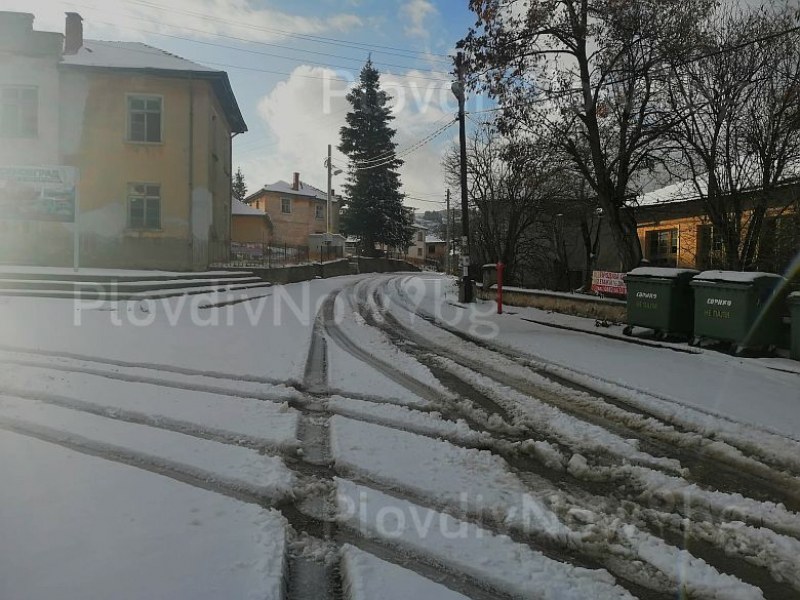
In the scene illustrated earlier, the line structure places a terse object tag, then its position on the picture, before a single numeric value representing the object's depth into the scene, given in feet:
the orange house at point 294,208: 190.08
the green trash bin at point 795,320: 27.61
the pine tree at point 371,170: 147.95
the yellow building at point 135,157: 65.41
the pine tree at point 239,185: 299.21
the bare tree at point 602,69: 40.86
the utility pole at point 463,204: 61.16
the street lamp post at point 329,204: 128.88
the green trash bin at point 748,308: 29.12
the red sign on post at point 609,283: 42.50
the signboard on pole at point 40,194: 54.70
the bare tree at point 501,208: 74.69
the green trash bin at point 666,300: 34.24
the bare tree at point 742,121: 39.68
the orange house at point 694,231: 38.72
